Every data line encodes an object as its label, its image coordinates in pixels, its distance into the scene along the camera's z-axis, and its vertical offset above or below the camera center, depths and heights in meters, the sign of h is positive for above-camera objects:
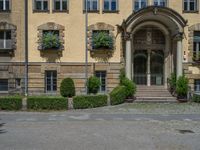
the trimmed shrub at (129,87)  11.61 -0.82
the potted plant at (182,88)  11.78 -0.91
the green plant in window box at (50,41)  12.36 +2.44
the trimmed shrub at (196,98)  11.66 -1.59
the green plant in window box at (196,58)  12.71 +1.24
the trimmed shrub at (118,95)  10.94 -1.33
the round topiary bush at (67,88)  10.66 -0.82
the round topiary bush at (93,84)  12.03 -0.64
